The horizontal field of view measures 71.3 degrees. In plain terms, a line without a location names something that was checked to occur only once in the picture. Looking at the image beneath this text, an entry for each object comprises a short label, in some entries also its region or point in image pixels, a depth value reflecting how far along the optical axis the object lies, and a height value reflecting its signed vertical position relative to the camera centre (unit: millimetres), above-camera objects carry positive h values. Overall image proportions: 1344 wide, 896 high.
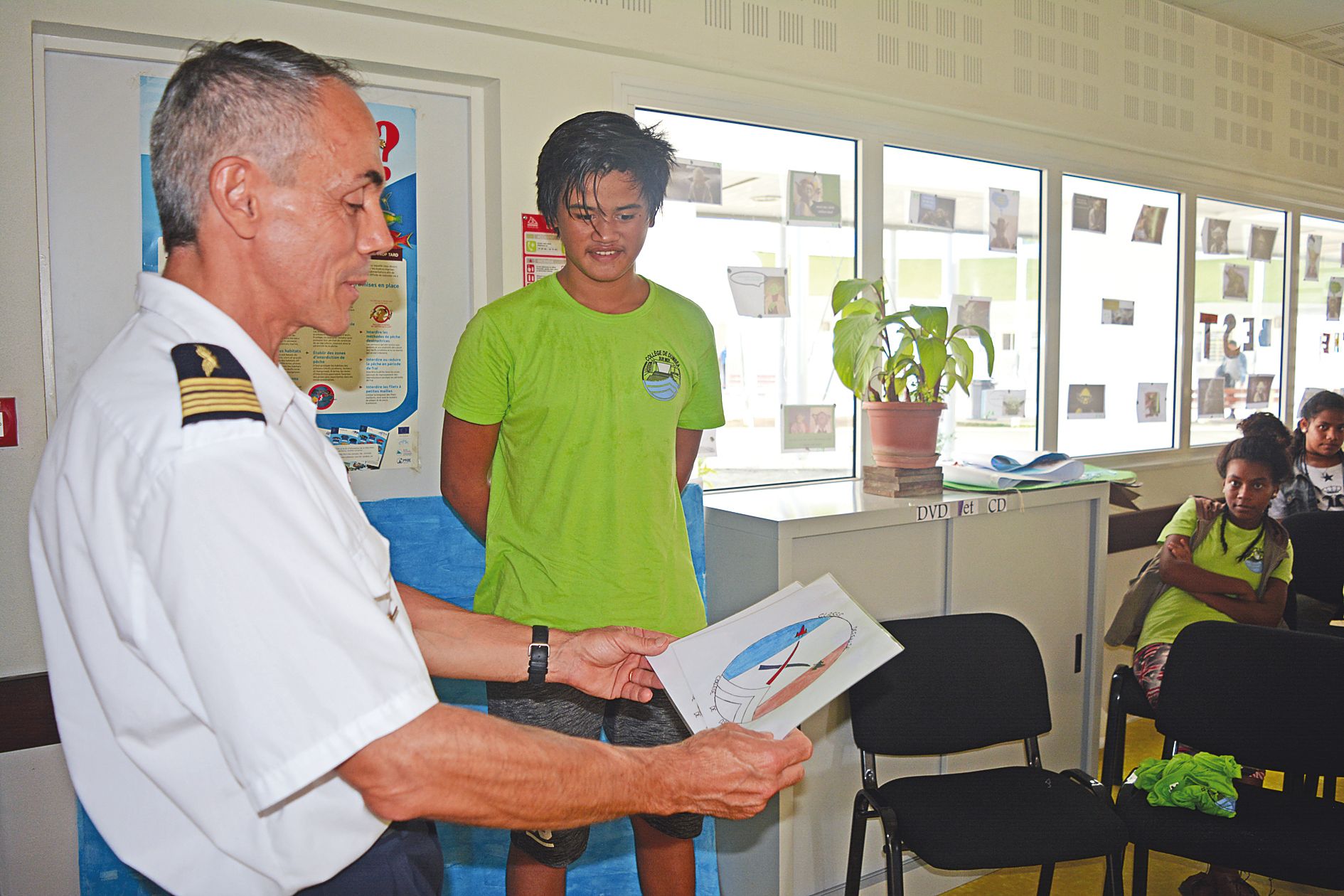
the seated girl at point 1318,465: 3971 -321
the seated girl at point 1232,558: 3037 -556
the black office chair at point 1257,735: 2025 -830
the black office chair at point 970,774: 2006 -940
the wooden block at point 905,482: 2680 -268
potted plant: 2664 +64
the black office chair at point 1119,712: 2686 -973
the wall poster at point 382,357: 2180 +70
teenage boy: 1833 -99
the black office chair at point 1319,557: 3578 -640
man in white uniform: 772 -171
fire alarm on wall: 1839 -76
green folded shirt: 2164 -922
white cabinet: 2381 -549
